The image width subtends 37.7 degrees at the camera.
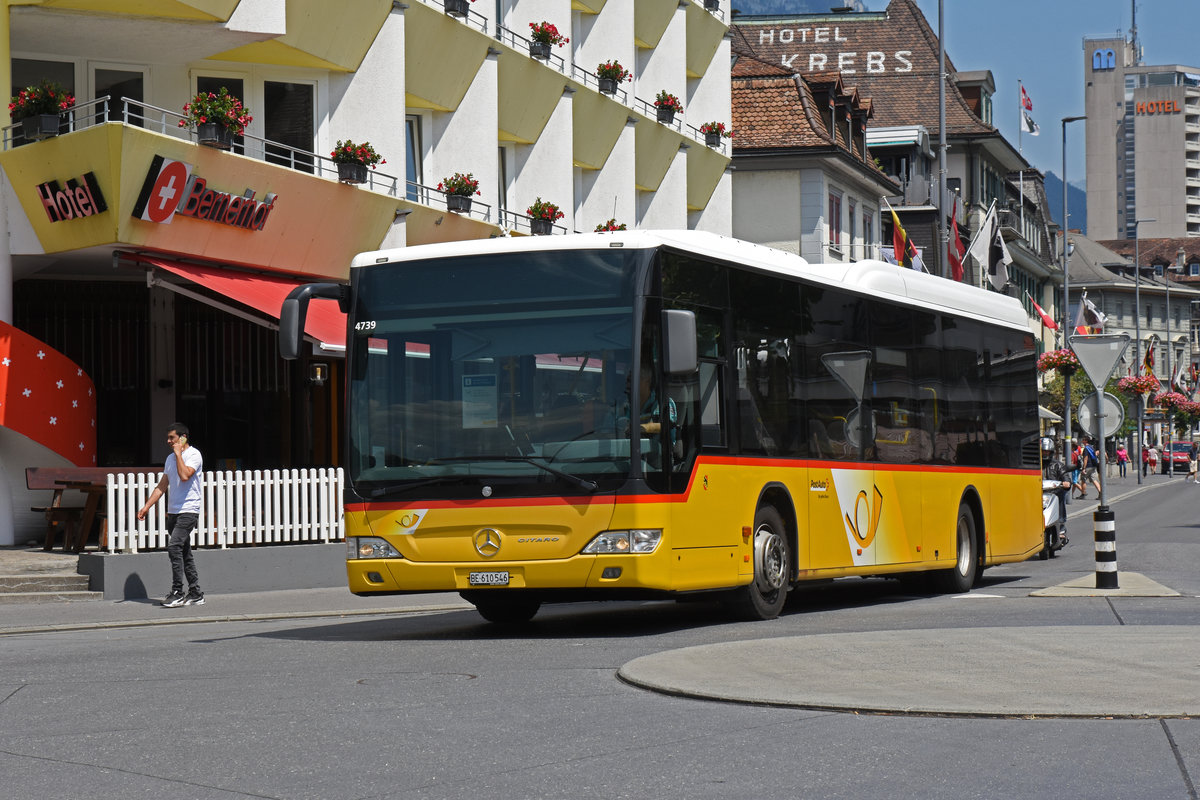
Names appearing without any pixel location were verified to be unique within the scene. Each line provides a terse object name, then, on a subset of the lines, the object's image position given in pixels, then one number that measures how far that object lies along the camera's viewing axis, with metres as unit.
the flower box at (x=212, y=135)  21.84
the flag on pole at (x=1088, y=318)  59.69
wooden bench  20.08
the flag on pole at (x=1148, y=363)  77.38
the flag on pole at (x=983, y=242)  38.38
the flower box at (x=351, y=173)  24.89
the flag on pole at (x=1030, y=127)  56.97
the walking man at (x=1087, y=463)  50.56
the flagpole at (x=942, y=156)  34.19
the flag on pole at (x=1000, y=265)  45.61
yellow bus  12.67
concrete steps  18.30
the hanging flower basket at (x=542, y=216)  30.08
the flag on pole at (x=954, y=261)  36.35
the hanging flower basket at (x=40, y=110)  20.91
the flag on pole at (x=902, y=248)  39.19
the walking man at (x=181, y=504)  17.70
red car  95.56
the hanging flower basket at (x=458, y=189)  27.88
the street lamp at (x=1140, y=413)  73.94
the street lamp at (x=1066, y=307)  48.94
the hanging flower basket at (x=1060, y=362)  52.22
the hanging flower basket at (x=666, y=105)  37.44
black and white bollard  17.50
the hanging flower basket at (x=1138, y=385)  68.31
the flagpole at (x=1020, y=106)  57.19
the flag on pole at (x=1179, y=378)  90.44
